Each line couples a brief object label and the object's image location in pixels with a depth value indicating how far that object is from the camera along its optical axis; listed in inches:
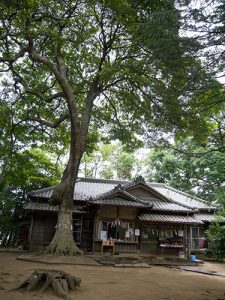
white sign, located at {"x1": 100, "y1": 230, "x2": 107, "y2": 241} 770.8
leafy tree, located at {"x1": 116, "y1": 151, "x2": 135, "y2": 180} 1652.3
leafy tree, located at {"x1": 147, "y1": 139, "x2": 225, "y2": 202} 1012.4
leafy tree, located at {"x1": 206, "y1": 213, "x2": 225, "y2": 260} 361.1
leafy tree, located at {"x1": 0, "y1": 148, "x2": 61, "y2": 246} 913.5
